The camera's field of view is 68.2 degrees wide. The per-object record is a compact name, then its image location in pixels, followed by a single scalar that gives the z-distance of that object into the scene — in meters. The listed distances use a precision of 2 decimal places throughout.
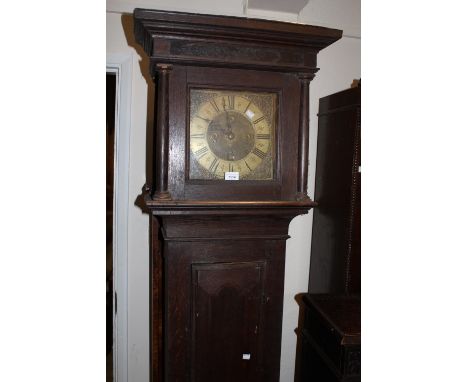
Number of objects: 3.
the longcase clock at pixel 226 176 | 1.06
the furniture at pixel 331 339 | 1.25
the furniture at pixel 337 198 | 1.46
